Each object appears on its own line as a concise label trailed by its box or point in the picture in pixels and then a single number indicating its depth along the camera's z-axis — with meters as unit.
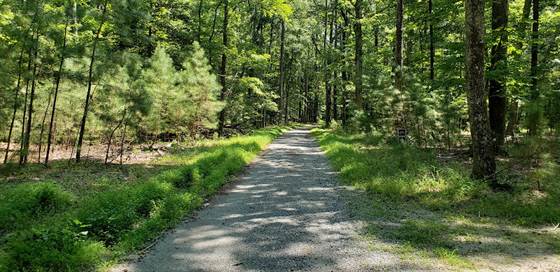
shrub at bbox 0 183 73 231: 7.62
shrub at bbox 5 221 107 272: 4.89
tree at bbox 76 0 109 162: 14.52
